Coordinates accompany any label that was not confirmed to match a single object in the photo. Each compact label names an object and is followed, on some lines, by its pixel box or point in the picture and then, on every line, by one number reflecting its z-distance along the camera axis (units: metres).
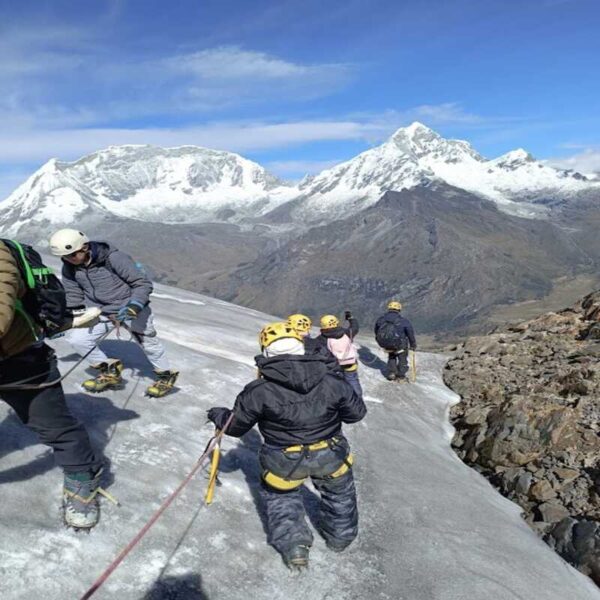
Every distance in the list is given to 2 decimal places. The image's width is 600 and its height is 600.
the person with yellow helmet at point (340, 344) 15.47
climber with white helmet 9.82
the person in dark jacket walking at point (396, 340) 19.52
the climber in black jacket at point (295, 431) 7.28
